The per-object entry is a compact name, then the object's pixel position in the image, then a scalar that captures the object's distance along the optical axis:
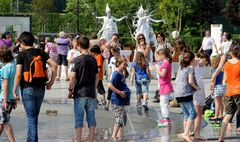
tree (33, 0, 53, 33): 73.19
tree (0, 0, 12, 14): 74.00
